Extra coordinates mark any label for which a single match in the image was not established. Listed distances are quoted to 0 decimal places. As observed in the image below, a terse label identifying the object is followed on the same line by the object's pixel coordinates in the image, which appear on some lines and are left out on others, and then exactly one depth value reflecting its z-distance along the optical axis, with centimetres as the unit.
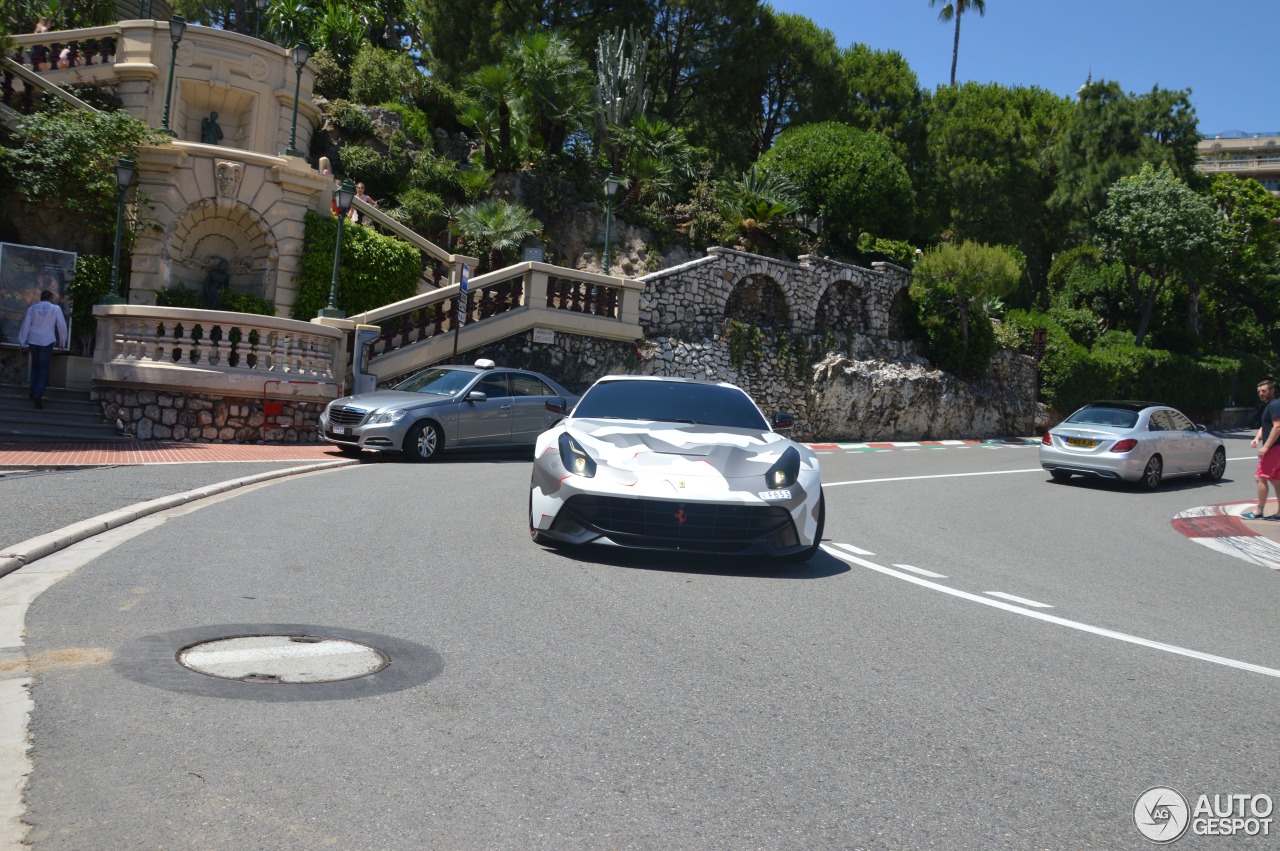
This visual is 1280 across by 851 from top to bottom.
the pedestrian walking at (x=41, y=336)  1564
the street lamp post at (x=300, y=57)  2189
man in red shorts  1393
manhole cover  482
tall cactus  3253
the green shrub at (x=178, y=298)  2080
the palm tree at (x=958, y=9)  5712
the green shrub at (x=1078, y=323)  4088
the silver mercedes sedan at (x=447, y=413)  1582
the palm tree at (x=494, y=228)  2772
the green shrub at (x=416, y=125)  3309
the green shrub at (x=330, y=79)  3544
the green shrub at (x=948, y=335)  3306
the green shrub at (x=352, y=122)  3238
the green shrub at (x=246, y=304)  2119
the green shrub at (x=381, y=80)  3488
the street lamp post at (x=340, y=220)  1941
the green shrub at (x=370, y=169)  3059
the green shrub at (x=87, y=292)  1962
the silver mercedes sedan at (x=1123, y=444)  1812
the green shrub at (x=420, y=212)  2912
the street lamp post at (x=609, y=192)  2417
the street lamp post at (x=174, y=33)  2106
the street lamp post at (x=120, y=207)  1775
